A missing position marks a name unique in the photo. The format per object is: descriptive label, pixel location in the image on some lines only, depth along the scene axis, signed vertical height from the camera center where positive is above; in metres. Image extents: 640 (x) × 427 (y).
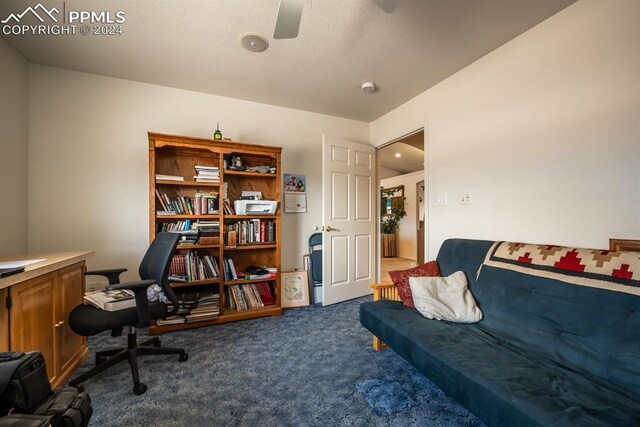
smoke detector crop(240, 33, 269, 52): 1.91 +1.38
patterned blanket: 1.20 -0.27
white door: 3.03 -0.02
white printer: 2.66 +0.12
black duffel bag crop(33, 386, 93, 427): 0.77 -0.60
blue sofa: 0.92 -0.67
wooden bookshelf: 2.38 +0.31
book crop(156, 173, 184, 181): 2.39 +0.39
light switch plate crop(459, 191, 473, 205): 2.27 +0.18
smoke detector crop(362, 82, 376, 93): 2.60 +1.38
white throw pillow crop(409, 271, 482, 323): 1.66 -0.56
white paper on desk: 1.25 -0.24
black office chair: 1.47 -0.59
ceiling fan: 1.25 +1.05
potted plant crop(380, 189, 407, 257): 6.93 -0.21
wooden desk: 1.17 -0.50
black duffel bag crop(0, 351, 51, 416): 0.75 -0.50
